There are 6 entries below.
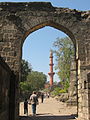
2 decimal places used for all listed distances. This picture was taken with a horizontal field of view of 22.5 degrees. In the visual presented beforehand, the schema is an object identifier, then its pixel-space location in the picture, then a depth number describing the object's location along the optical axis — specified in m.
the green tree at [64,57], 34.63
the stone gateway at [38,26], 10.10
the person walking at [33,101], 11.24
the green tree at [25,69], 41.81
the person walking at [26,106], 11.16
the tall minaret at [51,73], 68.06
